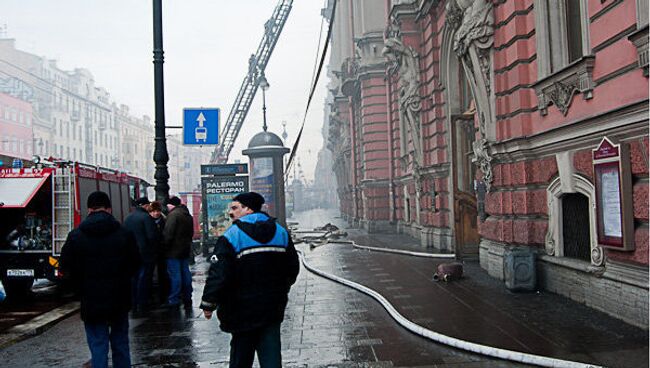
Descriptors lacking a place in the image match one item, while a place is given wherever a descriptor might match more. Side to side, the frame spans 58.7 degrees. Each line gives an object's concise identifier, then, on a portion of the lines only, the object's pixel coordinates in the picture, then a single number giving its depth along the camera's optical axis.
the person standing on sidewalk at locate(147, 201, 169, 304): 9.62
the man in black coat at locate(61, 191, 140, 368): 5.33
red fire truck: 11.09
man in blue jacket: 4.55
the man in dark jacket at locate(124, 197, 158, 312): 8.96
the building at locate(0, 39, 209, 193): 66.81
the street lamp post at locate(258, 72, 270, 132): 25.70
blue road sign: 12.38
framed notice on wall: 6.98
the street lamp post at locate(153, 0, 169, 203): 11.00
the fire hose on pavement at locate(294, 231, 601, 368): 5.66
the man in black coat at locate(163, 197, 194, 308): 9.46
